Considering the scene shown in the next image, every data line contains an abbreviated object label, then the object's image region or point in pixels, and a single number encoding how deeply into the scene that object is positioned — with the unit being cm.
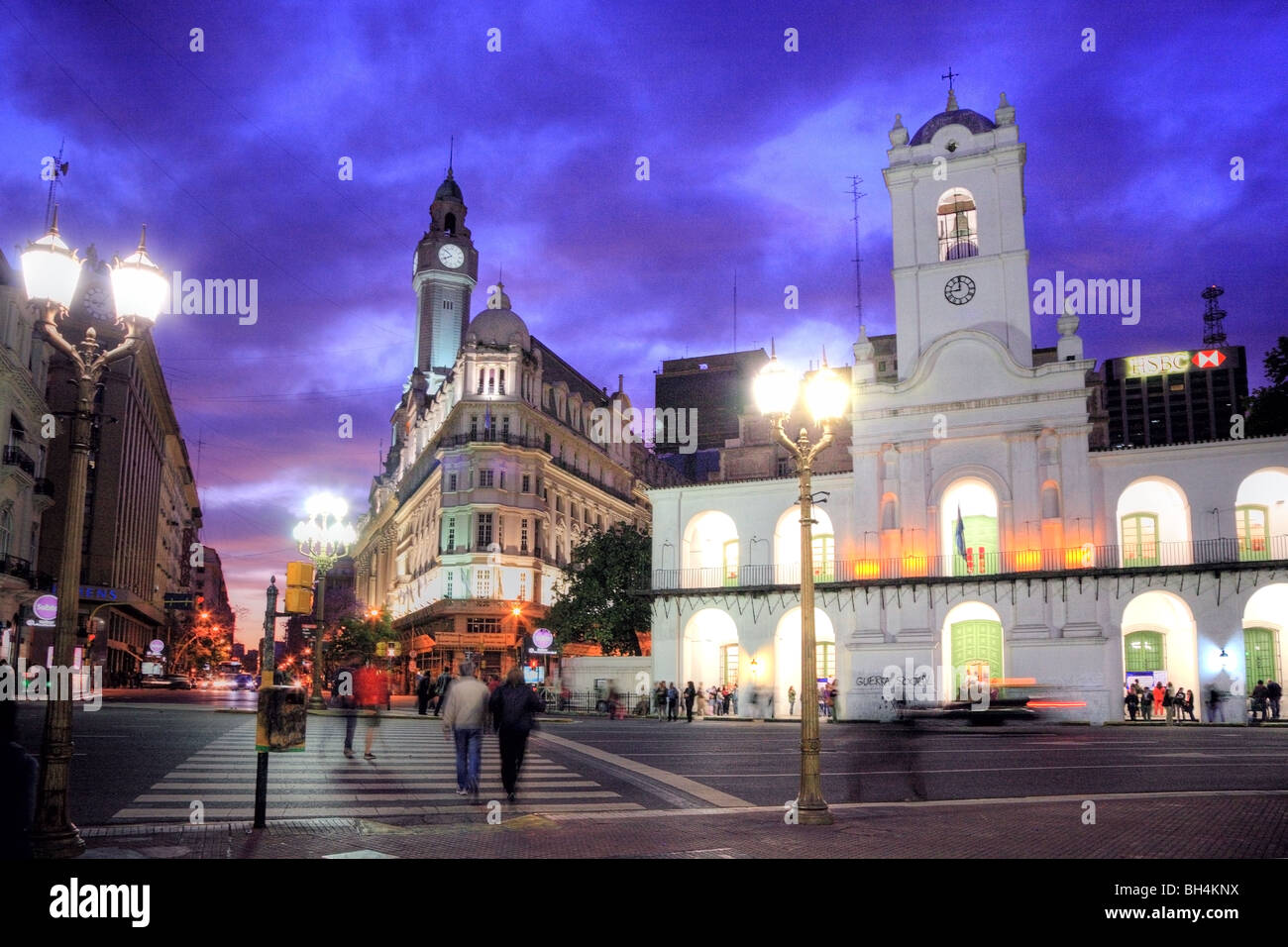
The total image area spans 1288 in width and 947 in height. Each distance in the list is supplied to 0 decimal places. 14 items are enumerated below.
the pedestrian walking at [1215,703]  3581
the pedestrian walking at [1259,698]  3462
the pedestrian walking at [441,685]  3522
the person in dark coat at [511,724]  1332
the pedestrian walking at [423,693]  3722
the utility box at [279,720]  999
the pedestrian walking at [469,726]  1341
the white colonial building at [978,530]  3753
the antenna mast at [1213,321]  10681
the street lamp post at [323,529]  3016
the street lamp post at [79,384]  855
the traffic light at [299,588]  1429
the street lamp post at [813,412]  1224
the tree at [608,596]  5200
